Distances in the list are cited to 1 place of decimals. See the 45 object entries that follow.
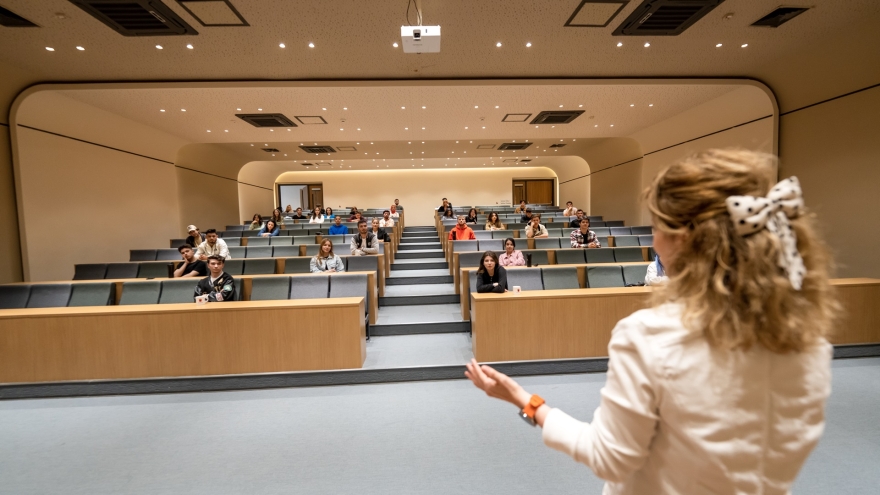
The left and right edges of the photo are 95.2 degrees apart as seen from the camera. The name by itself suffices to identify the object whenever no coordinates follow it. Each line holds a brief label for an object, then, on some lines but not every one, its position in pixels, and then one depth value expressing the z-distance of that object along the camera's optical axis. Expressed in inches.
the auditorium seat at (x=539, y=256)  236.5
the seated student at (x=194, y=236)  290.5
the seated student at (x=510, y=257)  212.1
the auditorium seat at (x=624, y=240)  302.5
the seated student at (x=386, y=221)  409.8
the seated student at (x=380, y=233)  295.7
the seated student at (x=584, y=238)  263.1
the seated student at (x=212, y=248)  246.5
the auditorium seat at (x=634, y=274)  195.3
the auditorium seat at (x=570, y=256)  238.7
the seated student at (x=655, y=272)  126.5
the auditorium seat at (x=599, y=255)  239.9
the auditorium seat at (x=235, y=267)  228.8
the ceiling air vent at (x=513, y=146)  537.3
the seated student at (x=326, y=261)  211.9
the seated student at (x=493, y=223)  350.3
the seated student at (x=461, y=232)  291.3
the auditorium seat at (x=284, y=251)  281.4
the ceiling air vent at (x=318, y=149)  525.3
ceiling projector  159.3
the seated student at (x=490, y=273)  169.8
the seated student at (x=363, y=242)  246.2
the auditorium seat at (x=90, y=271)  241.6
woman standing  25.8
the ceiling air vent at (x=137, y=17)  171.3
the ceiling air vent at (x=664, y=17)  179.9
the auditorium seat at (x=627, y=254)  245.3
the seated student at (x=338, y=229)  342.3
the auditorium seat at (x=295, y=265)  231.1
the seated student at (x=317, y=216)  490.7
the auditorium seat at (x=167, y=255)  295.9
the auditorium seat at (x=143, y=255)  299.9
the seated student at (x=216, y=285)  161.8
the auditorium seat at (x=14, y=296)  180.9
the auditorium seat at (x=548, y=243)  284.3
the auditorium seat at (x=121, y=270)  239.9
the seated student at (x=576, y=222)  353.7
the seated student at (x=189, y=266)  213.6
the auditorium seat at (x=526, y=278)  186.5
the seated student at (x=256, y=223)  413.9
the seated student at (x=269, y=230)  363.6
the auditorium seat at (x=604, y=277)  193.5
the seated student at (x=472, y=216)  406.0
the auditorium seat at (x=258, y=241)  325.0
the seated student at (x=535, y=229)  290.5
